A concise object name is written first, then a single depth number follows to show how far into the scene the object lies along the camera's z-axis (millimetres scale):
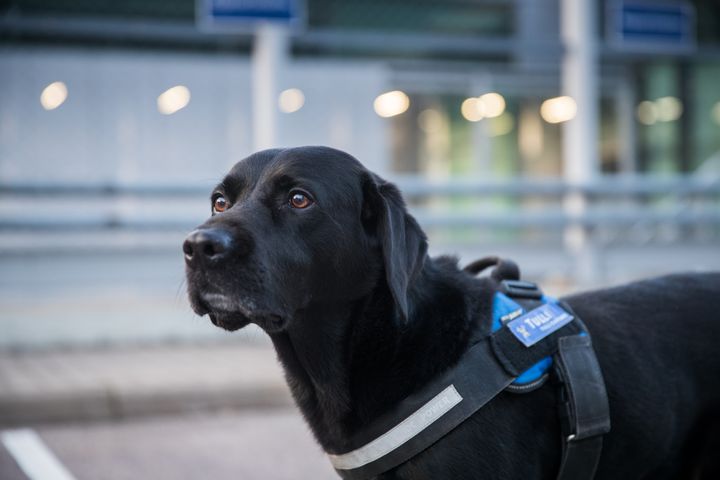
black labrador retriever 2523
